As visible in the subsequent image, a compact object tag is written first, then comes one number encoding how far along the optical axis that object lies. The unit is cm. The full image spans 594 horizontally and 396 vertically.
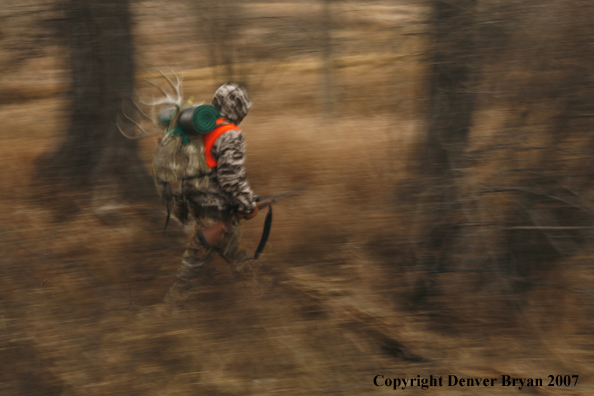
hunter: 767
